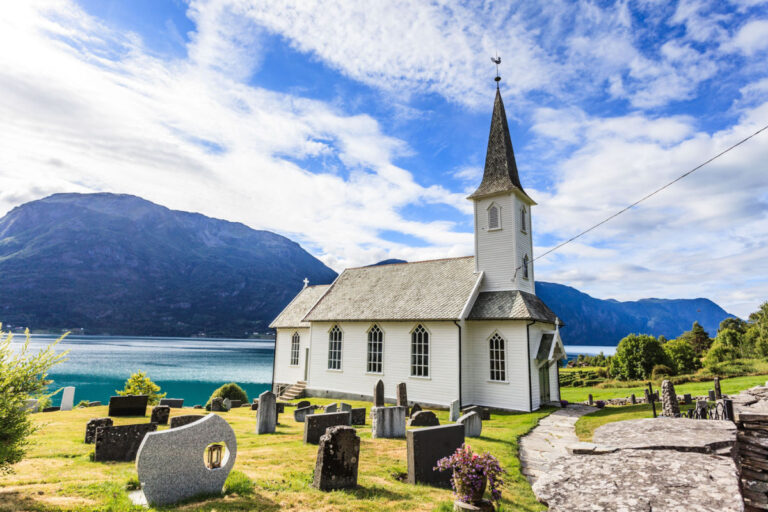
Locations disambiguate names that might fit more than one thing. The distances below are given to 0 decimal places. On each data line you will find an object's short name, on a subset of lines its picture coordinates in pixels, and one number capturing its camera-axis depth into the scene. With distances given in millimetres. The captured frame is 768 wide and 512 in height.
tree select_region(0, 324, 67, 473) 6480
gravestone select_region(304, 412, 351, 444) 11607
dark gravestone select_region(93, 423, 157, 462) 8844
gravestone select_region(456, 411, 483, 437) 13277
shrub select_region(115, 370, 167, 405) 22250
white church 21359
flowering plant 6703
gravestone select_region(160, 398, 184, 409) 20750
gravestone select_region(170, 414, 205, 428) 9719
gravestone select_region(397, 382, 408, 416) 19173
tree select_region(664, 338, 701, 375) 45672
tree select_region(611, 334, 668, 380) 43312
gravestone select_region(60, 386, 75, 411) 21017
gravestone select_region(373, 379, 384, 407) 18906
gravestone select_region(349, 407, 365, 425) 15758
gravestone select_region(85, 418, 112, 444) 10827
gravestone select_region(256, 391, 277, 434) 13734
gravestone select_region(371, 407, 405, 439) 12977
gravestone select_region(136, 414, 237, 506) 6375
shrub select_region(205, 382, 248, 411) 24830
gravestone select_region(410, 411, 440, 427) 13098
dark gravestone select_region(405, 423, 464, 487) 8414
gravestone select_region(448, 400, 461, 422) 16312
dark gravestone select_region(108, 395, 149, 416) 15683
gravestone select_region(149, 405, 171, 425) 14211
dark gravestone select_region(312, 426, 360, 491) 7555
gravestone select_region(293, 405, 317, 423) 16836
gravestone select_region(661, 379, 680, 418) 13469
